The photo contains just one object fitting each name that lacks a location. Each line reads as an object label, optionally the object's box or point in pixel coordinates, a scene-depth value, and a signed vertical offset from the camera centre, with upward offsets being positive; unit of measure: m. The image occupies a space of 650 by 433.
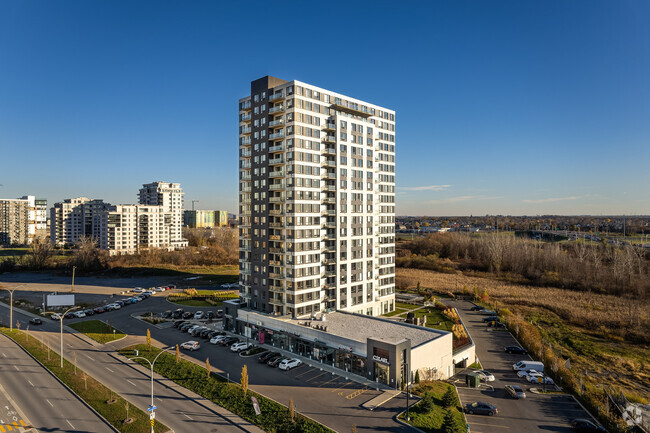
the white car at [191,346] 56.85 -18.25
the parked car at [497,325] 72.31 -19.78
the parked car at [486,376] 47.81 -19.50
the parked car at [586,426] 35.38 -19.24
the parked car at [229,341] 59.50 -18.46
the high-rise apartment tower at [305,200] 60.16 +3.87
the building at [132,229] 171.25 -2.17
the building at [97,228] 194.75 -1.90
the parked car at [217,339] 59.91 -18.22
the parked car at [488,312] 82.44 -19.78
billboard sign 81.25 -16.33
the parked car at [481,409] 38.72 -19.10
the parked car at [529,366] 50.69 -19.38
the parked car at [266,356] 52.00 -18.50
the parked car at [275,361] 50.62 -18.55
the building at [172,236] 197.12 -6.63
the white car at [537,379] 47.47 -19.71
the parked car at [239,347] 56.50 -18.40
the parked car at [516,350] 58.67 -19.84
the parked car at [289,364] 49.44 -18.48
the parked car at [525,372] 49.39 -19.67
